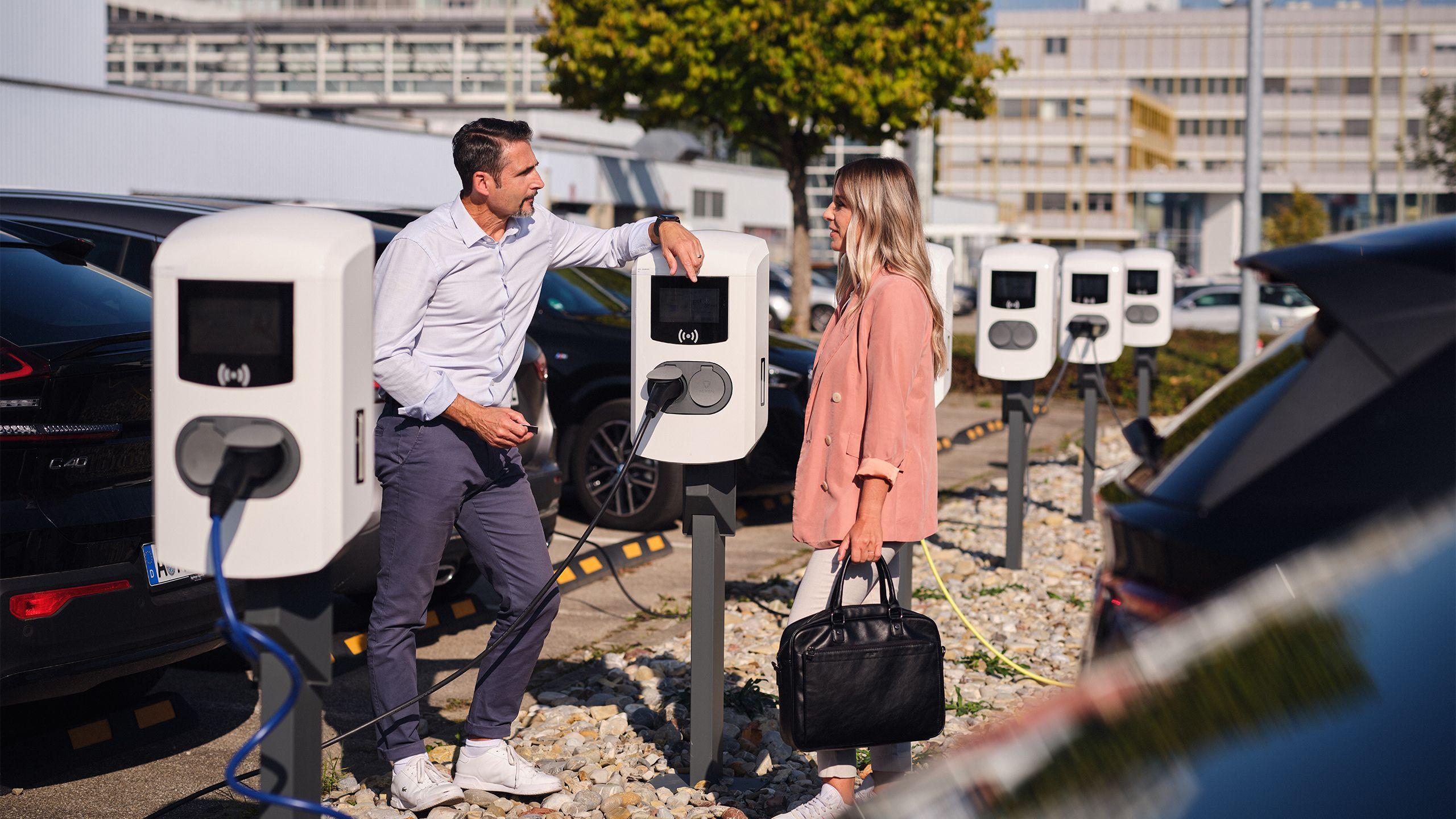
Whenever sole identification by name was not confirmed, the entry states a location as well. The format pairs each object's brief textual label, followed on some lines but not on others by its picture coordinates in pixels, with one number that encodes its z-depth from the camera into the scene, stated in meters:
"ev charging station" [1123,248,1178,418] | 10.02
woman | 3.53
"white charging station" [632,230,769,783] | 3.87
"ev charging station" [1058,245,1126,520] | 8.82
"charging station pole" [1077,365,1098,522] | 8.79
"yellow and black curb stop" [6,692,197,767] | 4.39
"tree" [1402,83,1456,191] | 44.47
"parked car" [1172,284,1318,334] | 27.38
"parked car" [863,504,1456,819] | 1.42
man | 3.71
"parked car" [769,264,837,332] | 31.08
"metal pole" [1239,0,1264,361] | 15.05
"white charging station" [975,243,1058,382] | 7.70
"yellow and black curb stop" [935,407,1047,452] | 12.32
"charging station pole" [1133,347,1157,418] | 10.50
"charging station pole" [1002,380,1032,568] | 7.52
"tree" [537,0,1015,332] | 21.83
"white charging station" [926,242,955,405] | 6.00
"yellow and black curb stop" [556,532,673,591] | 6.85
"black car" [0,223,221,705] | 3.69
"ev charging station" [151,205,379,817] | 2.36
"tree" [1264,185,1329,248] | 62.31
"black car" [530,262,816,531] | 8.02
